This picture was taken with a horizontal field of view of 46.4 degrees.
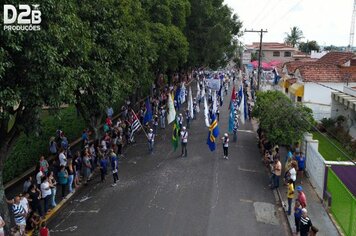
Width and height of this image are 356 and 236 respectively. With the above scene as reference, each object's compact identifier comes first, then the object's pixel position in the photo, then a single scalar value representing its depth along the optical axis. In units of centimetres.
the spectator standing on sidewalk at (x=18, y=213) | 1169
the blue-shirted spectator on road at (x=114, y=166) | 1692
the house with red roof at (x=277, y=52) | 9300
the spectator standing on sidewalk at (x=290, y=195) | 1413
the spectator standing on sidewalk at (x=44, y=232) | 1109
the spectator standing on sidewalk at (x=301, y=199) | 1261
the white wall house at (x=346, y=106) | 2557
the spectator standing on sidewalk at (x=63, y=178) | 1526
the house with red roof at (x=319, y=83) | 3081
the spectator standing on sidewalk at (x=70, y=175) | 1579
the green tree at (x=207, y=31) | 4236
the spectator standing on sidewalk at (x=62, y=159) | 1628
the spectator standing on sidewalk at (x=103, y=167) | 1722
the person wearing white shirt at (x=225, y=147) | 2034
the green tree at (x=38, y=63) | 973
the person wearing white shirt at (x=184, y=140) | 2072
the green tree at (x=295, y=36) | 12435
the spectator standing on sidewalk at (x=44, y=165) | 1528
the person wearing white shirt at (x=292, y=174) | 1545
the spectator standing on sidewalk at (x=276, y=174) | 1652
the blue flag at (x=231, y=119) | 2294
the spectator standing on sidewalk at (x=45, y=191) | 1370
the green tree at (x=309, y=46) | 10759
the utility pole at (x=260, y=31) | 3872
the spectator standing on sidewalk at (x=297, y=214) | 1234
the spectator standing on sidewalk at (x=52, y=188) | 1400
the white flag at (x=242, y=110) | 2499
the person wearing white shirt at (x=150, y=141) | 2145
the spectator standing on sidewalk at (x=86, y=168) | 1717
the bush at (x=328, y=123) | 2839
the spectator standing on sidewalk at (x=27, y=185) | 1345
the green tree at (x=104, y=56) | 1498
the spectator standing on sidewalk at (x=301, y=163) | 1792
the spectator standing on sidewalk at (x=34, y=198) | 1315
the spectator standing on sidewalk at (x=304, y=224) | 1157
